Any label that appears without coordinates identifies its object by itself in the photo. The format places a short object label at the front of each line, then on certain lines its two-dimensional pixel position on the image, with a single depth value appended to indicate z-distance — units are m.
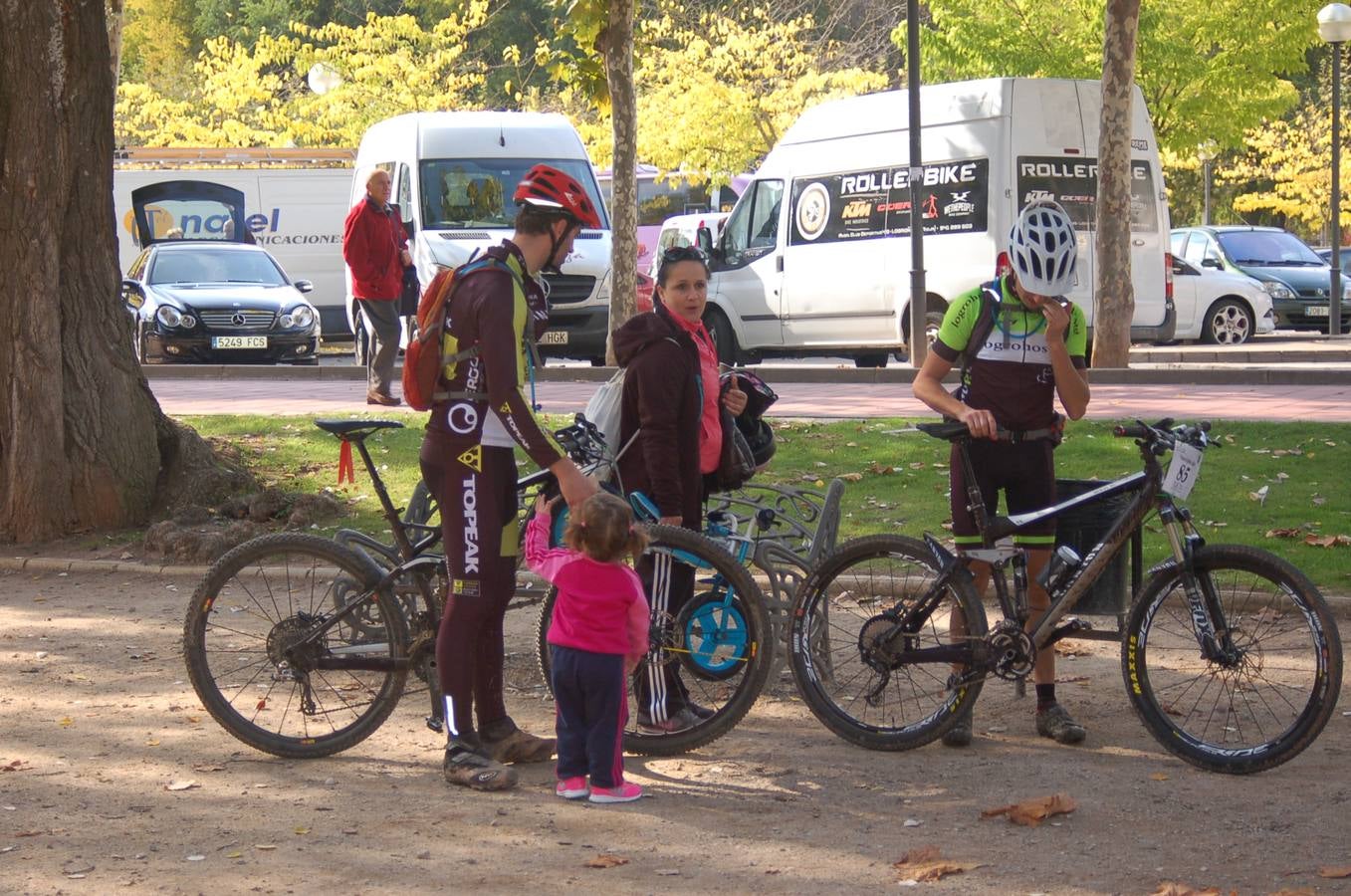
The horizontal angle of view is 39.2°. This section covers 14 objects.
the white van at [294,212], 31.31
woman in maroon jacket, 6.10
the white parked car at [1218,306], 25.67
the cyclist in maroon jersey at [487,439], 5.56
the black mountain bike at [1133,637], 5.67
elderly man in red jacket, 15.15
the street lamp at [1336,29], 25.33
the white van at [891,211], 19.95
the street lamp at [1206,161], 44.11
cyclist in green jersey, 6.12
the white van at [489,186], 21.20
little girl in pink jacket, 5.51
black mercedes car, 22.31
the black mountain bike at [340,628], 6.03
